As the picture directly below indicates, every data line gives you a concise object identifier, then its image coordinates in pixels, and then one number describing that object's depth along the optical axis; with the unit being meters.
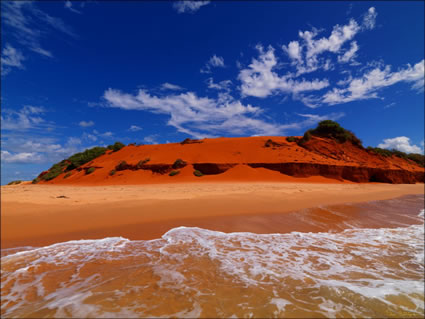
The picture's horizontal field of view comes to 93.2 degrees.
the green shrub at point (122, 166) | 21.77
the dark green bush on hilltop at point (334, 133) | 25.27
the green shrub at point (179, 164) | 20.69
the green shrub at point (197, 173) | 19.23
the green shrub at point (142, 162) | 21.34
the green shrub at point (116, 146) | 29.28
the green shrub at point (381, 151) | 26.08
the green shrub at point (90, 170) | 22.50
